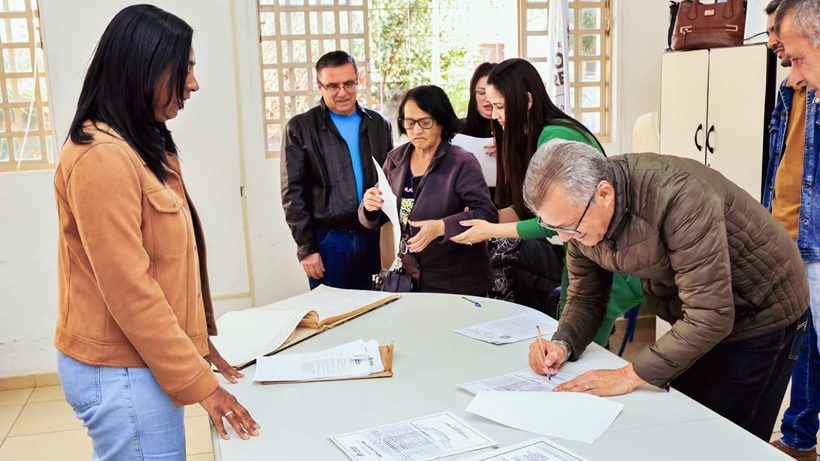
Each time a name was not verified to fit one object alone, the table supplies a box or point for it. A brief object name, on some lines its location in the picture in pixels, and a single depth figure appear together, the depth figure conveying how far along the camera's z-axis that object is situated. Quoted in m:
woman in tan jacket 1.35
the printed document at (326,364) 1.91
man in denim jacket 2.56
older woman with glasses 2.85
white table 1.47
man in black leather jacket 3.42
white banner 4.09
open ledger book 2.13
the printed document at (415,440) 1.45
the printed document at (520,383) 1.77
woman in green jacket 2.50
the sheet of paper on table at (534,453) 1.42
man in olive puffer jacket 1.61
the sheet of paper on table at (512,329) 2.17
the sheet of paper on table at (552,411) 1.54
